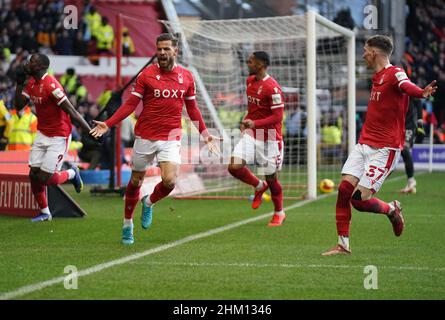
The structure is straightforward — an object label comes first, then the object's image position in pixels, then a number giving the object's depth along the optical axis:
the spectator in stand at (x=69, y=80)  26.70
